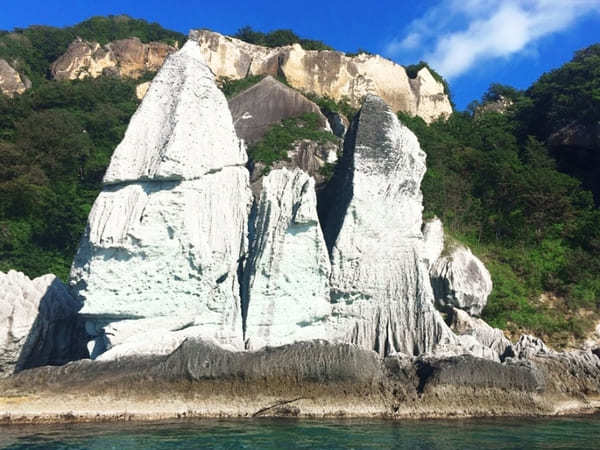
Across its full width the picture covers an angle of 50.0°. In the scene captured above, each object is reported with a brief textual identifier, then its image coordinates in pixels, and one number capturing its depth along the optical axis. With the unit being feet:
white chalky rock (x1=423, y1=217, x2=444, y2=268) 63.98
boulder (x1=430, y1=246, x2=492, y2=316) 61.77
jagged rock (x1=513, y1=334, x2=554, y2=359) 50.35
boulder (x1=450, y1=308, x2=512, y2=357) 55.47
